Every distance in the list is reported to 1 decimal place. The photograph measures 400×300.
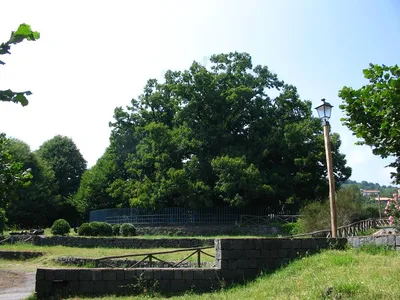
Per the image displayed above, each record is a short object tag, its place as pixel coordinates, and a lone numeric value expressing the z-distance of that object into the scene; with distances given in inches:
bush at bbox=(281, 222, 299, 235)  1037.3
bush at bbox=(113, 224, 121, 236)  1153.7
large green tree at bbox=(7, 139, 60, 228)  1847.9
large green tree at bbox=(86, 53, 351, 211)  1263.3
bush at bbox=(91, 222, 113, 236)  1096.2
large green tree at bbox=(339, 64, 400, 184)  288.8
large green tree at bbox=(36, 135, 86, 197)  2305.6
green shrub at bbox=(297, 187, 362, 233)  871.7
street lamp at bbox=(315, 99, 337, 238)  504.5
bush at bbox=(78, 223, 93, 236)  1074.1
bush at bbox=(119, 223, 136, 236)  1131.3
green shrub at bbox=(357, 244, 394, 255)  405.7
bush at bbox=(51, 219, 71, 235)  1109.7
